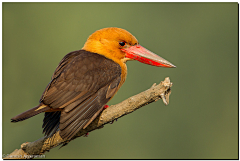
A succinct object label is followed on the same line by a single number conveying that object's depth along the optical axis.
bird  6.40
